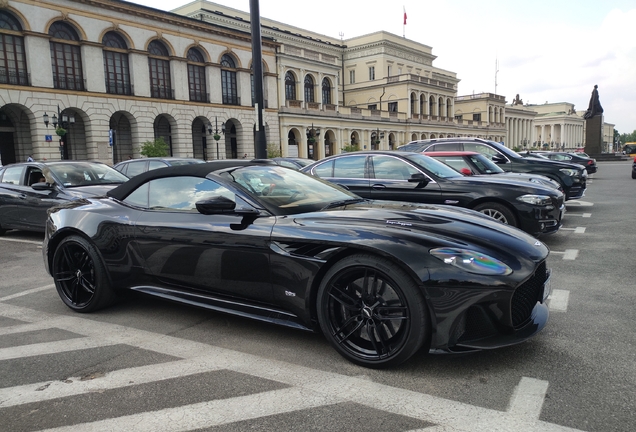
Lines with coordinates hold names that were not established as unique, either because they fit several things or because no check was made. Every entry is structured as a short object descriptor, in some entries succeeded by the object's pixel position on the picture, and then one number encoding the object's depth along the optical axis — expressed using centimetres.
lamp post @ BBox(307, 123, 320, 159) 5026
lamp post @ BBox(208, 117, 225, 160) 4231
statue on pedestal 4703
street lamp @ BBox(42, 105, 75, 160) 3067
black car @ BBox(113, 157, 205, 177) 1299
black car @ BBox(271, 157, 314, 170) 1580
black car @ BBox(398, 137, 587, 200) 1190
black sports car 294
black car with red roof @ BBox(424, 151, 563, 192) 958
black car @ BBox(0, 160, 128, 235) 862
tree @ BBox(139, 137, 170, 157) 3609
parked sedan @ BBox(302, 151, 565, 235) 704
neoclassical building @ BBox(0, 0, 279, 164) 3347
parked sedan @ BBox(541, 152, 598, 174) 2611
